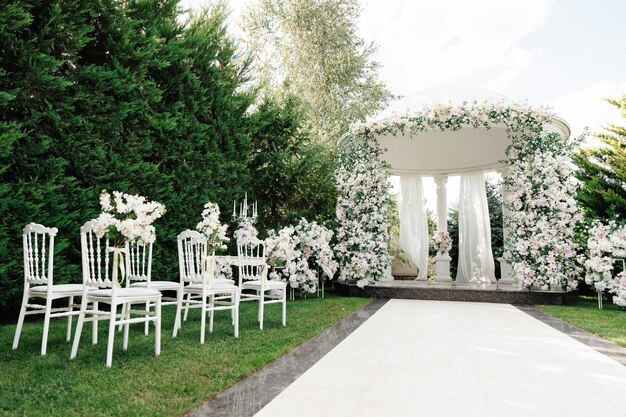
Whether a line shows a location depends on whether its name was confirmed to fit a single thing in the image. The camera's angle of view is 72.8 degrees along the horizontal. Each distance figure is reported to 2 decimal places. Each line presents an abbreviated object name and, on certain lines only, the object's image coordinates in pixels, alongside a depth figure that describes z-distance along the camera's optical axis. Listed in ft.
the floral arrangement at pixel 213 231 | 13.71
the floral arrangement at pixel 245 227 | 22.43
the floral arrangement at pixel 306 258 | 24.53
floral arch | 22.81
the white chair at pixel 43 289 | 10.68
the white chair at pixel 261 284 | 14.97
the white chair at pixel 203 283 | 13.39
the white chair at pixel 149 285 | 13.50
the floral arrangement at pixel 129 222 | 10.32
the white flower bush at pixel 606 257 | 20.83
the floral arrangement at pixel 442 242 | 33.19
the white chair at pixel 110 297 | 10.16
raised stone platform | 23.17
